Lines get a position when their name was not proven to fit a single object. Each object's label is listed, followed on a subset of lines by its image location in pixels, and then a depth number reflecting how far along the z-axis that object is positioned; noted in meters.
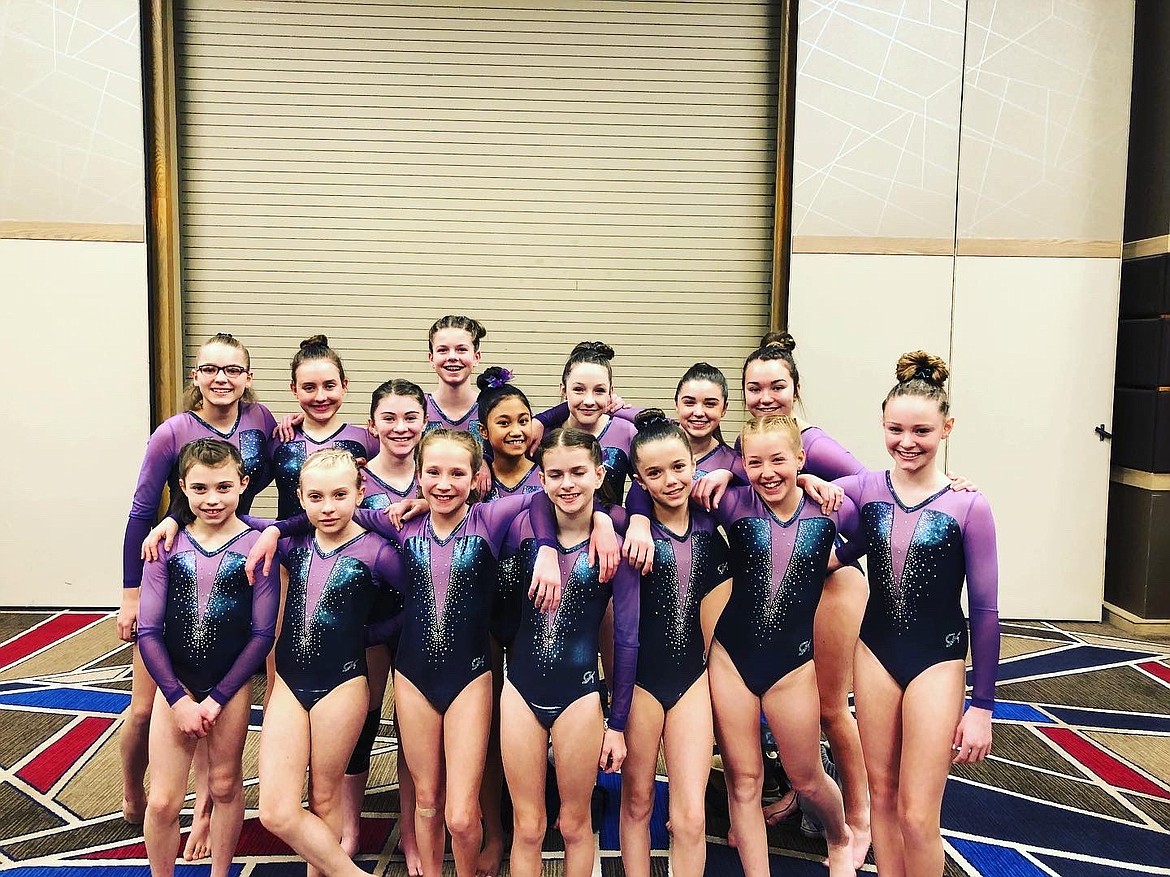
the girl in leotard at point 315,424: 2.78
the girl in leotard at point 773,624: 2.23
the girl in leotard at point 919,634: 2.04
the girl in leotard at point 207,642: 2.17
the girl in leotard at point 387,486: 2.54
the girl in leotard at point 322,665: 2.12
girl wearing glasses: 2.59
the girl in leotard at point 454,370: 2.89
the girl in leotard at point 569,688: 2.09
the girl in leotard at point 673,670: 2.11
